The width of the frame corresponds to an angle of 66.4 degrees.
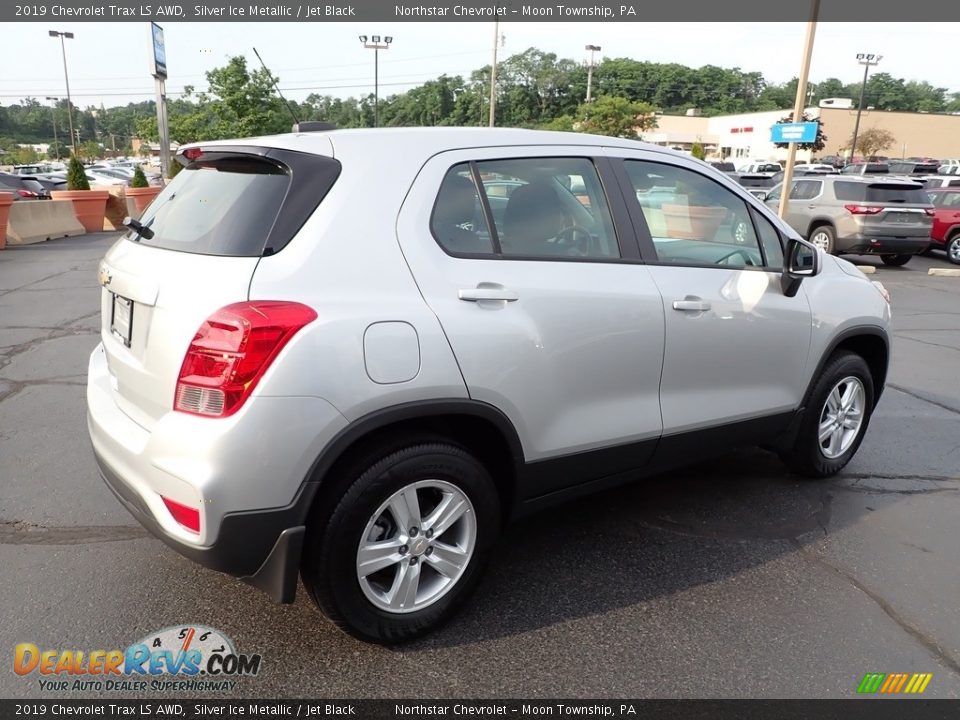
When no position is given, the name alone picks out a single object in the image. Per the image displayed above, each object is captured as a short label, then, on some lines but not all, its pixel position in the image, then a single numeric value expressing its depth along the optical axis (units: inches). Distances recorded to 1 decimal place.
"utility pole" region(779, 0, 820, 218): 574.9
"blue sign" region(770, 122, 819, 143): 580.1
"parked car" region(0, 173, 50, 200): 944.9
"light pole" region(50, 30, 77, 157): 2689.5
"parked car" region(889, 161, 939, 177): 1403.5
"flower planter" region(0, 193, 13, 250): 545.6
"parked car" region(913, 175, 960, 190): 778.2
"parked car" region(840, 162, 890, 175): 1208.5
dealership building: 3425.2
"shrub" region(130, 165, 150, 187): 874.2
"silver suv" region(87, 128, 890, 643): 90.4
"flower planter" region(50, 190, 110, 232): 724.7
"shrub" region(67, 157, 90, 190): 733.3
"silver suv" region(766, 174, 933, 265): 578.9
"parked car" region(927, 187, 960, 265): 643.5
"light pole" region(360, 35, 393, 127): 1850.6
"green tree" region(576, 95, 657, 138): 2111.2
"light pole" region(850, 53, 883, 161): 2716.5
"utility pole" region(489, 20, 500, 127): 1630.8
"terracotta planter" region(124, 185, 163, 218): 805.2
